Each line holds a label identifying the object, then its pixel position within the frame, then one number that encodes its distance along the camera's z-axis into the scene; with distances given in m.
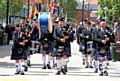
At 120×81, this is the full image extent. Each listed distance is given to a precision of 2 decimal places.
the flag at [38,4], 26.42
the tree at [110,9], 36.34
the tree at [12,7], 63.10
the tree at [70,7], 92.56
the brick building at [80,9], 120.85
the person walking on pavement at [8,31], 35.82
